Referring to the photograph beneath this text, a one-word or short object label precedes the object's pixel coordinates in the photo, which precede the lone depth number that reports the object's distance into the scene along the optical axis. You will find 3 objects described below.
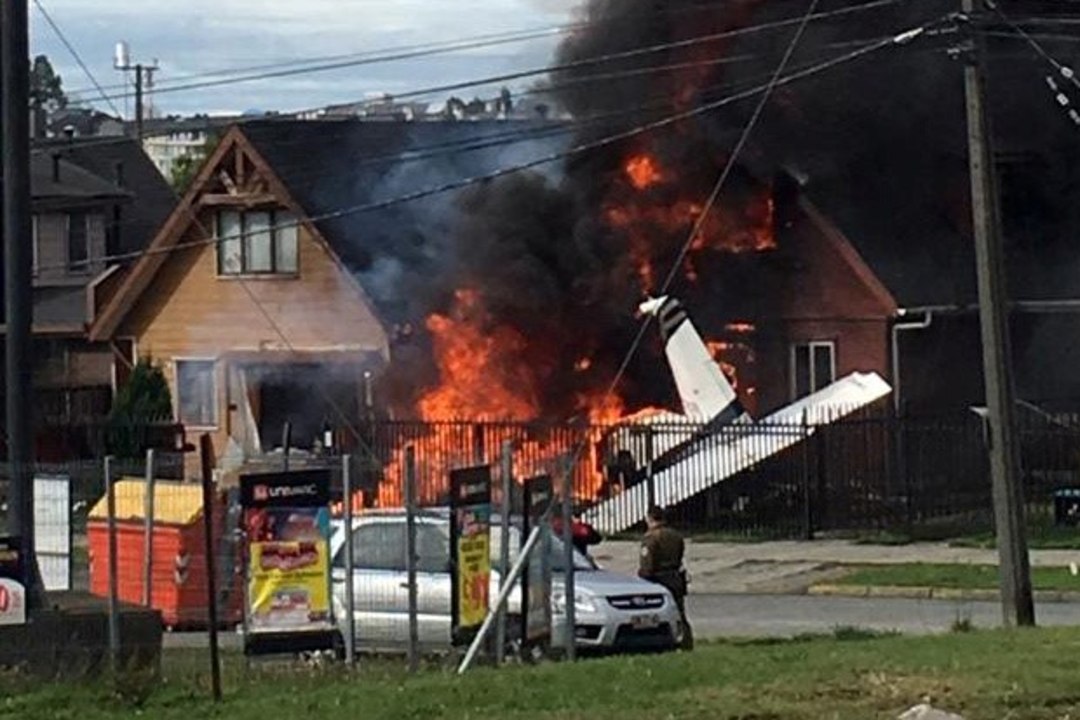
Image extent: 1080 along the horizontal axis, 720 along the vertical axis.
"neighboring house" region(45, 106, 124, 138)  97.07
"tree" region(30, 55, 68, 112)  127.59
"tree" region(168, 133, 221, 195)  102.61
